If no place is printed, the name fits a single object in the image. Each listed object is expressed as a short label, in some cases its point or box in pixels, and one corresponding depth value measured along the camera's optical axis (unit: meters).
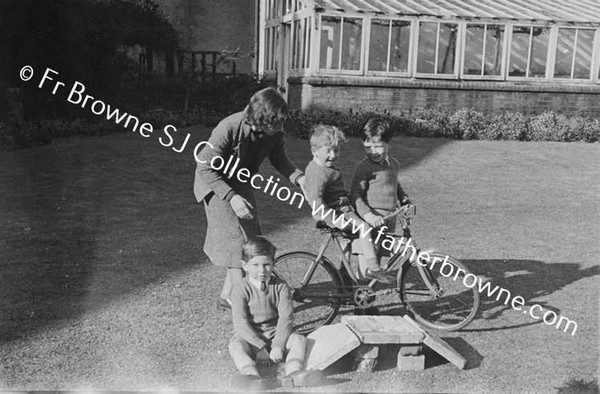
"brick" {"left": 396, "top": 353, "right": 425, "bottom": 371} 4.21
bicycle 4.95
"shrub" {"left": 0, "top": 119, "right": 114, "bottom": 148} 13.45
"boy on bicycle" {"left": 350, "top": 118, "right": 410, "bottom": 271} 5.02
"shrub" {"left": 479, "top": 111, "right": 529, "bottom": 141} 16.80
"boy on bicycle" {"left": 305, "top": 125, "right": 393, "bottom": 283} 4.80
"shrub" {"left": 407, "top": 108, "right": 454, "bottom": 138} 16.70
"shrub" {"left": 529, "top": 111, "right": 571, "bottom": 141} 16.95
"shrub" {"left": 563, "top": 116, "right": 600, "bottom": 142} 17.05
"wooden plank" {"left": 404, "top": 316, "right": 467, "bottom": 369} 4.27
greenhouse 18.11
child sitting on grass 4.09
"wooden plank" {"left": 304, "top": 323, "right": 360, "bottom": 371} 4.06
